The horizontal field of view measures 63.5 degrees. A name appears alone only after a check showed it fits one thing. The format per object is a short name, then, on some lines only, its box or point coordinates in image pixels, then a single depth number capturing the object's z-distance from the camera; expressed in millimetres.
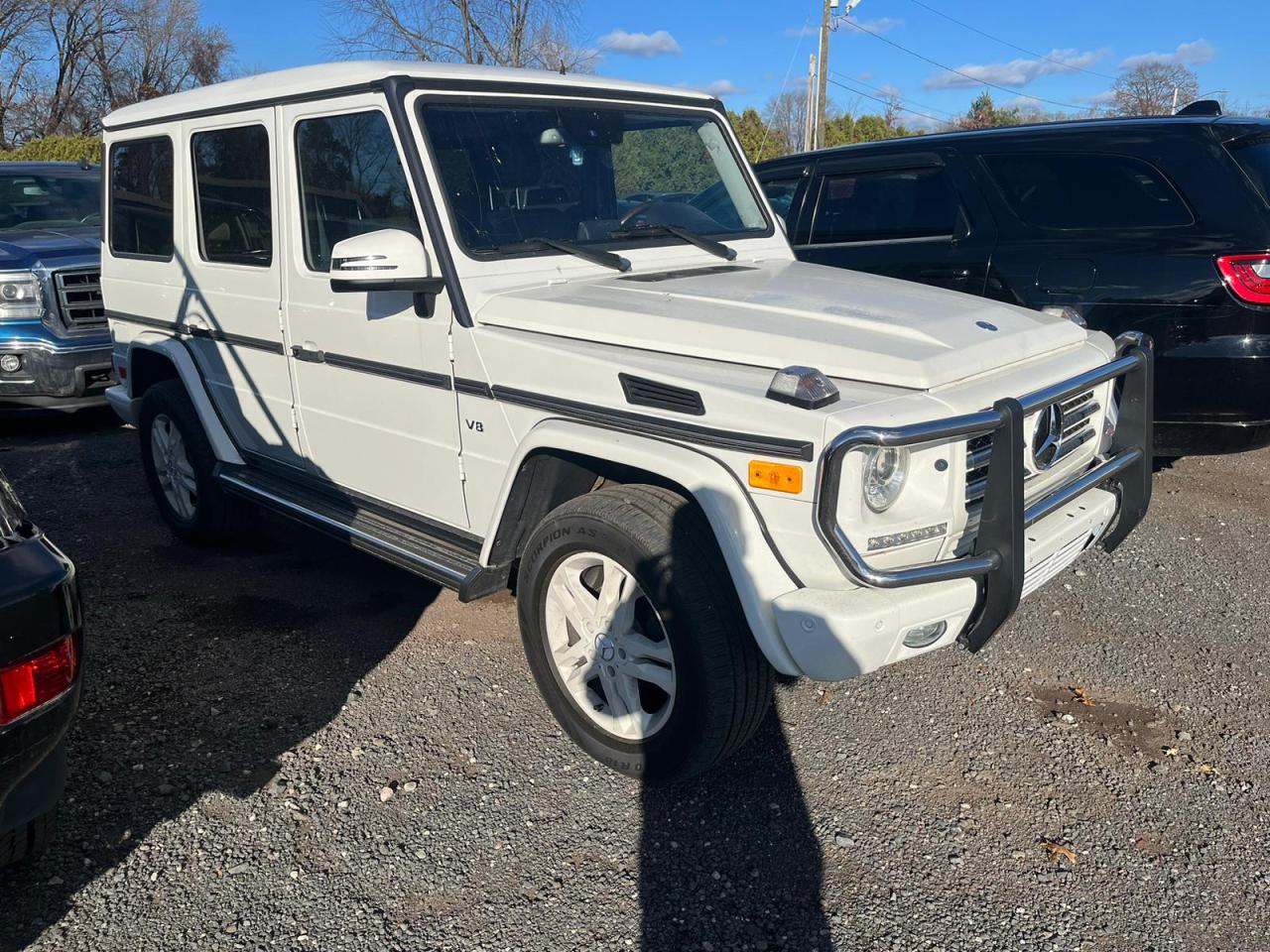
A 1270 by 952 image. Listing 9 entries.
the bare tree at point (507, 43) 18641
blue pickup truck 7176
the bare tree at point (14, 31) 35625
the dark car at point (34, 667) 2271
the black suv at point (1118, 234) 4746
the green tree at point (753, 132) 22266
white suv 2676
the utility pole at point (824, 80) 25469
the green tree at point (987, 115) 40425
